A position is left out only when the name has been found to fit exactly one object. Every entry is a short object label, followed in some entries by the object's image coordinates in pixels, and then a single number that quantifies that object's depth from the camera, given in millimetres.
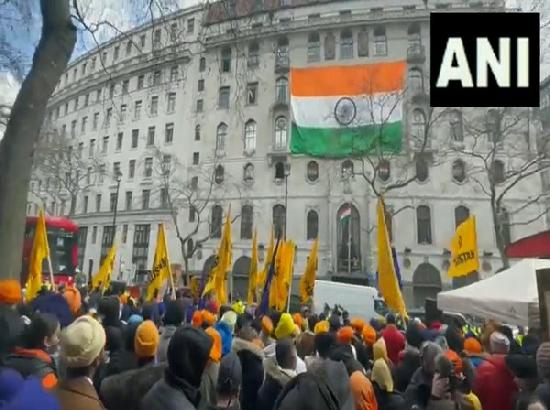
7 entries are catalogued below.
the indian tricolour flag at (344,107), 29250
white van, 20109
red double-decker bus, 17625
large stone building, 32750
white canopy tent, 6637
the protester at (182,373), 2338
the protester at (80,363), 2359
